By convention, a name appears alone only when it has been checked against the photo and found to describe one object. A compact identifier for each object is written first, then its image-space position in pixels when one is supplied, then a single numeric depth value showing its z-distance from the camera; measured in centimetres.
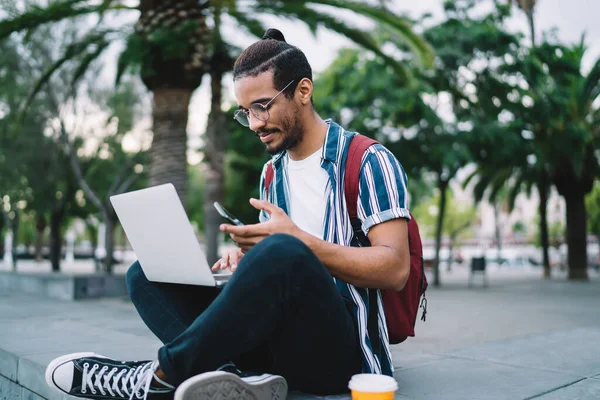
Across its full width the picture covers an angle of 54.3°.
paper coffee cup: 180
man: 194
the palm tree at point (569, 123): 1485
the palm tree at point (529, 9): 1975
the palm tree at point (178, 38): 838
